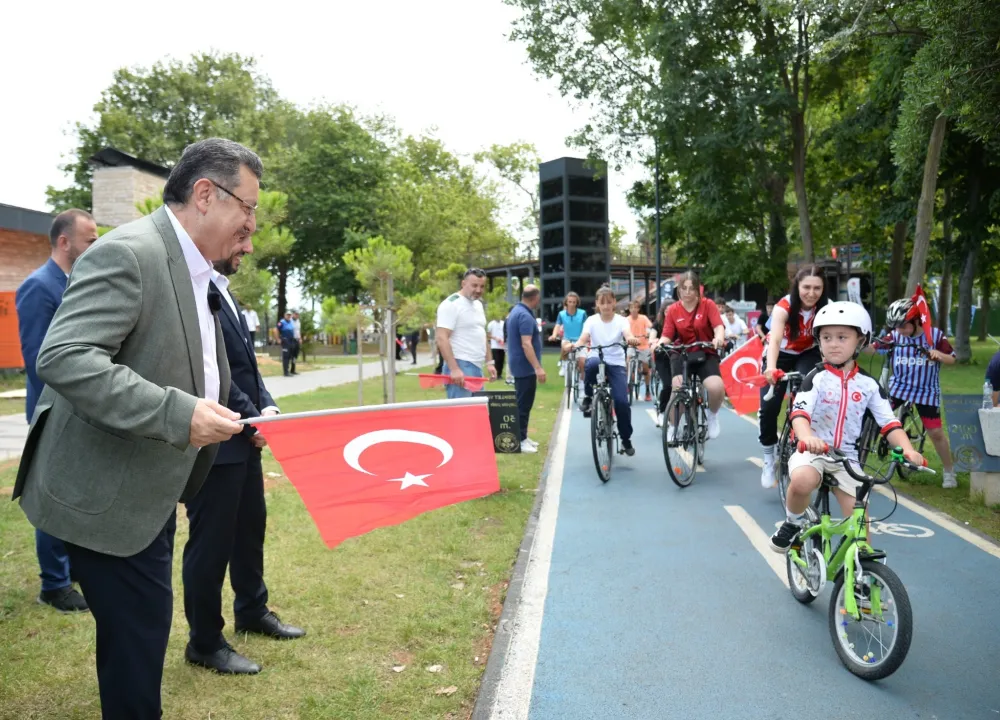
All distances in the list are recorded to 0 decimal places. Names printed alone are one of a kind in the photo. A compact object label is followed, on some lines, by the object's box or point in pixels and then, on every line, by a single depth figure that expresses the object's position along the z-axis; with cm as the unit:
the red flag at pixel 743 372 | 922
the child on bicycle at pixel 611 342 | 917
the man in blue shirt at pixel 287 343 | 2700
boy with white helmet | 430
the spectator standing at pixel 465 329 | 849
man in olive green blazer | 213
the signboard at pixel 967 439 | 716
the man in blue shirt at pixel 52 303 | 442
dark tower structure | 3544
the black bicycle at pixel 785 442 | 585
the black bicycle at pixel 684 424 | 827
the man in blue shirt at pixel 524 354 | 949
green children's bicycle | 362
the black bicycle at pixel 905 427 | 763
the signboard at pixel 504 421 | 893
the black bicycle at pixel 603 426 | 862
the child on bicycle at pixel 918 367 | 776
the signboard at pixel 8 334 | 2009
